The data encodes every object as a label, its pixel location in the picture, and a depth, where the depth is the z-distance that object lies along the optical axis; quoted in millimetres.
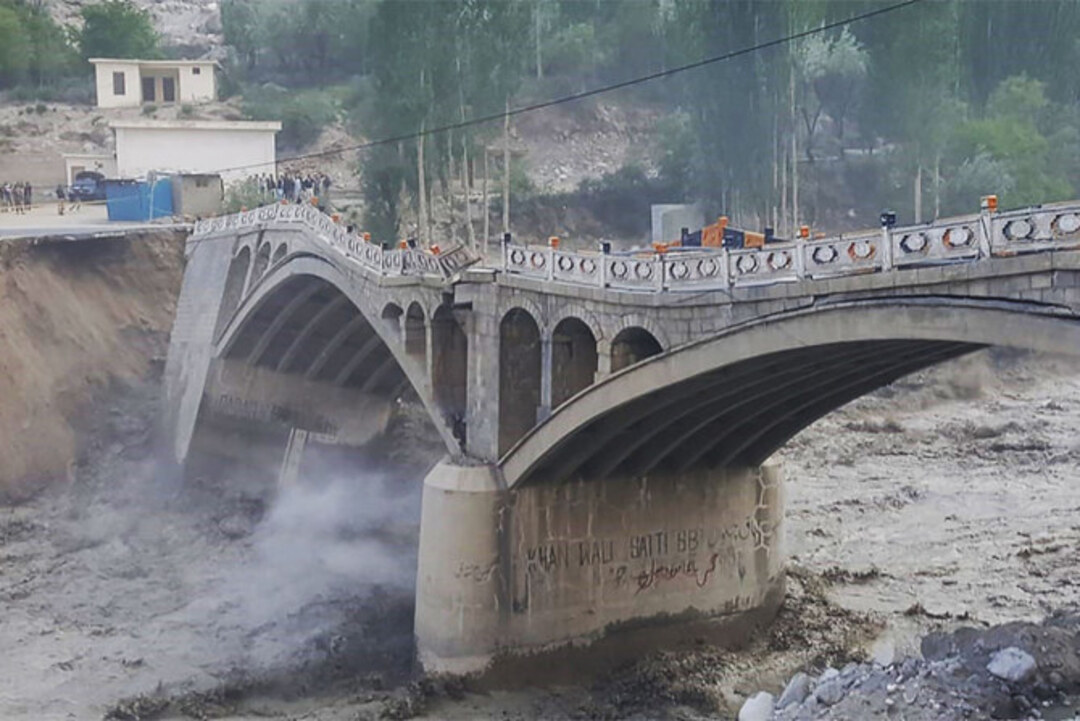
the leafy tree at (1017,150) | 54031
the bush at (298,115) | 72750
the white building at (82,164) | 62812
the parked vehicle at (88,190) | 57125
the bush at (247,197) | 52281
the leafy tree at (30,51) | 77625
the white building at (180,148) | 57156
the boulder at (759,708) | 19297
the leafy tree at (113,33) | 80000
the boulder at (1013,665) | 17203
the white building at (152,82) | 74125
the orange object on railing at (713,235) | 25742
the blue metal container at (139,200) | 50884
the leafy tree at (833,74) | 62344
